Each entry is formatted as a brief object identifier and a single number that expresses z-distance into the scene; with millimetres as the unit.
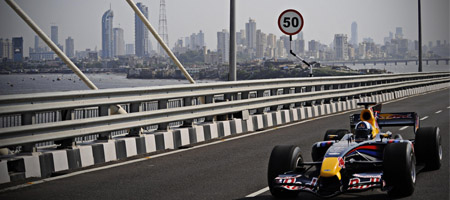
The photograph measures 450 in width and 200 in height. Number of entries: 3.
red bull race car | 8242
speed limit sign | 22812
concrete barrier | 10562
